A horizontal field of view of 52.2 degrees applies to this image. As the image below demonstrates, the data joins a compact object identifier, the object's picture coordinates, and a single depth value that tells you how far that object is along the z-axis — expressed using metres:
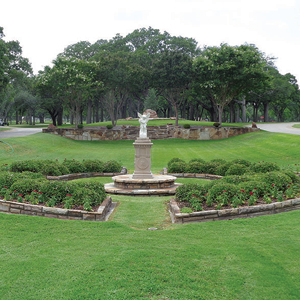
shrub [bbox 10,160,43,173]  13.01
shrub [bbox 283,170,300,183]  9.90
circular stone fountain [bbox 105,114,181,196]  10.89
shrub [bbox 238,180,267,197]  8.23
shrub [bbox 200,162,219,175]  14.89
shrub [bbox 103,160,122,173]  15.61
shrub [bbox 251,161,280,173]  11.88
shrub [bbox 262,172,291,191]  8.73
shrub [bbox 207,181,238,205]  7.75
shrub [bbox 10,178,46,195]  8.34
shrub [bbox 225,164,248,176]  12.76
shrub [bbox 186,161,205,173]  15.20
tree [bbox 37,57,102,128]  35.94
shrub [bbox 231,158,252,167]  14.20
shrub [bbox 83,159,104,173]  15.43
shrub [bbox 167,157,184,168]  16.50
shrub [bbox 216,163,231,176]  14.38
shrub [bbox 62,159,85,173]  15.02
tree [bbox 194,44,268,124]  33.97
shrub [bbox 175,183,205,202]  8.43
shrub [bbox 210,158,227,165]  15.50
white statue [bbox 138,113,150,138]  12.82
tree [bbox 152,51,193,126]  37.71
